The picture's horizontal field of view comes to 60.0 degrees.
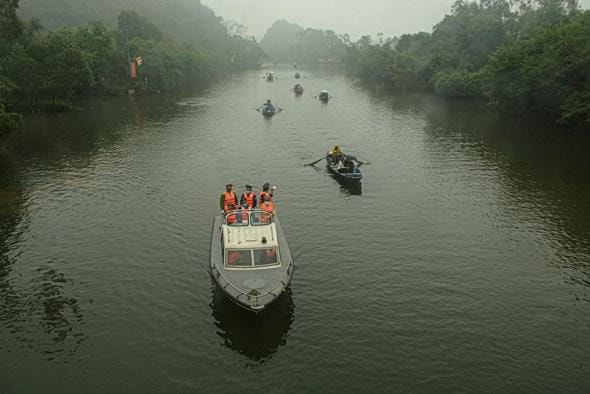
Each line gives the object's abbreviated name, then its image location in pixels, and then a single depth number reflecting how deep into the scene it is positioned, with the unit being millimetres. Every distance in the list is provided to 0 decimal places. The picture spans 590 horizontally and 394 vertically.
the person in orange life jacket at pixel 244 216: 28938
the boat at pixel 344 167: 45719
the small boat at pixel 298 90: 122875
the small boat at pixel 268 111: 86750
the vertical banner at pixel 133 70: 110000
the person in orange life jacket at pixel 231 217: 29234
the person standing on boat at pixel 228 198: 32969
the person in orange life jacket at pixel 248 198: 32781
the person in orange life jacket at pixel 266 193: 31984
